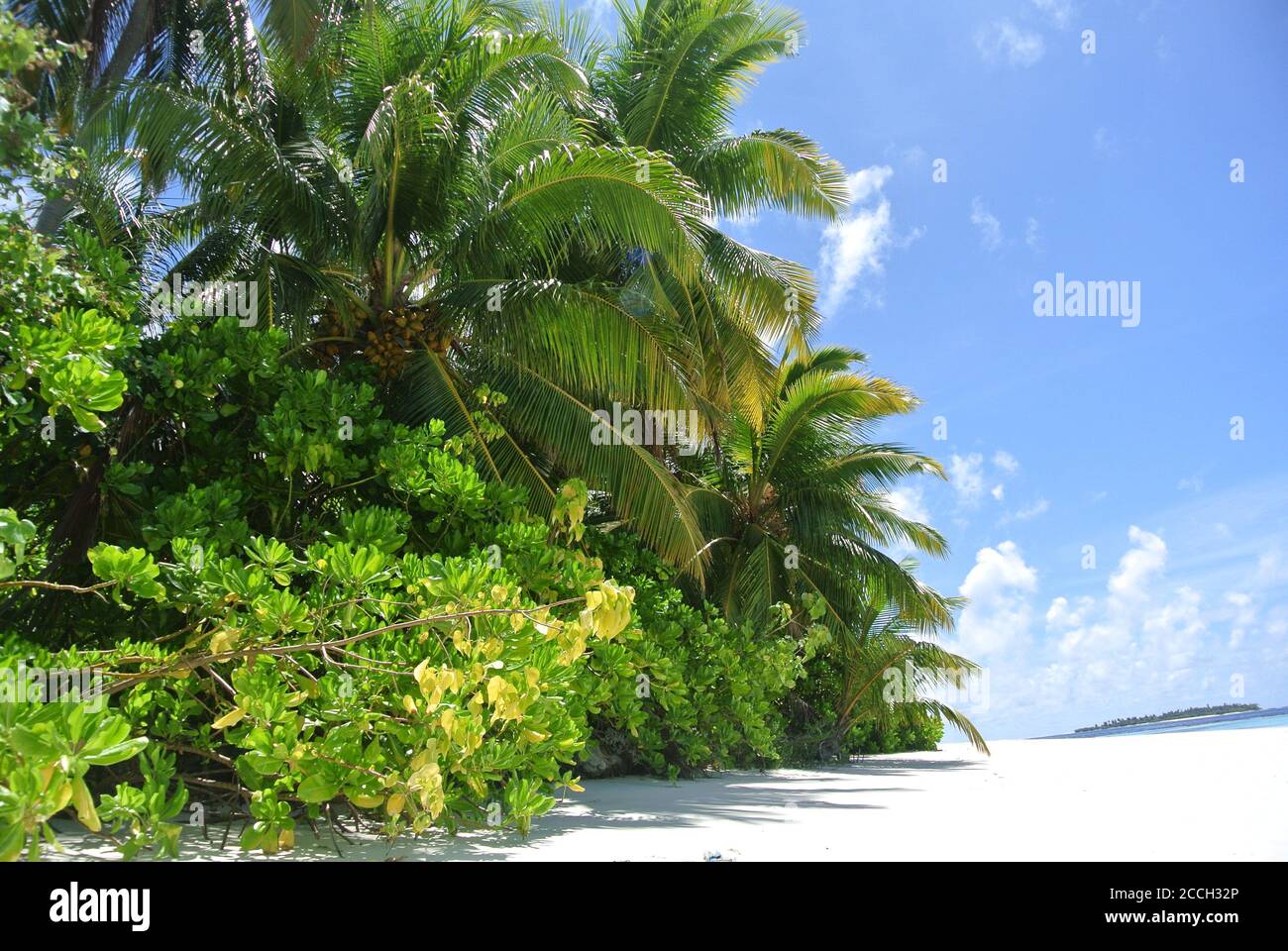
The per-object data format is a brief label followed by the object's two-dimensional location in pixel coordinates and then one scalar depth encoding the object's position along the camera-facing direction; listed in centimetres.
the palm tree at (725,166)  1053
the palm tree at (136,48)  909
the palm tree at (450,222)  709
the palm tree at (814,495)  1221
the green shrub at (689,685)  730
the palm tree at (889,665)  1328
